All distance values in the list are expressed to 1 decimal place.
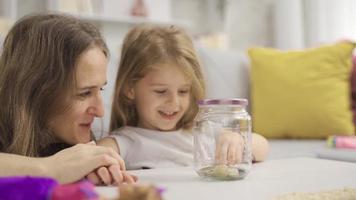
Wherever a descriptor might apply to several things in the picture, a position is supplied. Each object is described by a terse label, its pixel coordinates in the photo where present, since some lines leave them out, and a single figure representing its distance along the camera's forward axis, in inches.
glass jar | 32.8
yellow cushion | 84.1
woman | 39.8
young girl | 48.7
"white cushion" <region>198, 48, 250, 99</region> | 83.8
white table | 27.5
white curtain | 136.7
